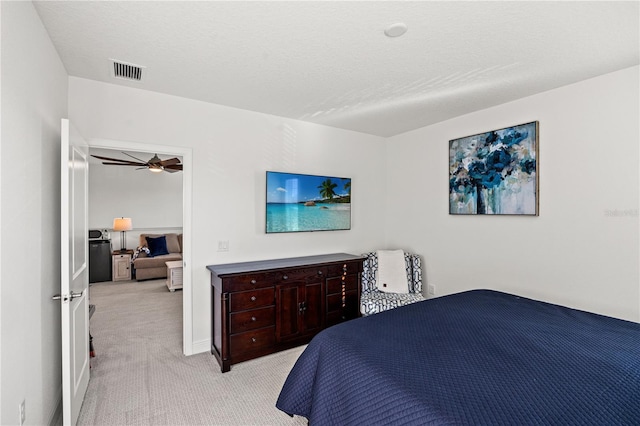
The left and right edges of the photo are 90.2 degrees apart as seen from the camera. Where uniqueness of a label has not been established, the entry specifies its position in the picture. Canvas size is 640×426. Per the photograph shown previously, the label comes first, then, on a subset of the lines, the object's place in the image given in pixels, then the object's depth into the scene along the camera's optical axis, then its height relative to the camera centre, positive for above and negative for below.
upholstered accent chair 3.50 -0.93
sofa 6.35 -0.87
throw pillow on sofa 6.73 -0.70
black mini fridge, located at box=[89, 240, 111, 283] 6.23 -0.94
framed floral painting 3.00 +0.41
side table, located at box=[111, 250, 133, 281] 6.40 -1.06
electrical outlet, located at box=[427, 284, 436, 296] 3.98 -0.97
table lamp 6.71 -0.25
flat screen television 3.62 +0.12
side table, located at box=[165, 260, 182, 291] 5.56 -1.10
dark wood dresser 2.91 -0.90
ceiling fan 4.90 +0.77
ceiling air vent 2.41 +1.12
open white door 1.88 -0.39
